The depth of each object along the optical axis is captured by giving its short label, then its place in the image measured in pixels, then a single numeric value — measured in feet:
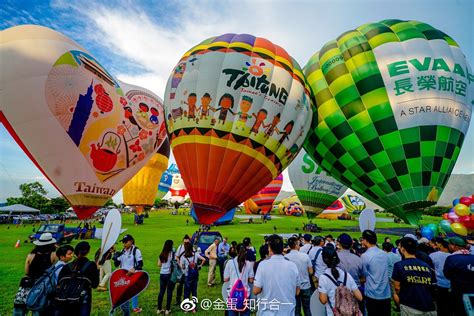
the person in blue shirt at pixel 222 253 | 27.58
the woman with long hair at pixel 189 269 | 19.47
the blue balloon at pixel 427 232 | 44.09
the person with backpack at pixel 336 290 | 9.96
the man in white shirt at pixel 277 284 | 10.69
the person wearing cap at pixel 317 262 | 16.24
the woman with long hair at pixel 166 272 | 18.53
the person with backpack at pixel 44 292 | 11.28
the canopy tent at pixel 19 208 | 117.70
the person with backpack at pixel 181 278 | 19.28
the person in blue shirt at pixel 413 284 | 11.11
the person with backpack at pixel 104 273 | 23.86
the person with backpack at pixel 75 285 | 11.30
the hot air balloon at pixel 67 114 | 32.81
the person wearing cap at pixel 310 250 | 17.01
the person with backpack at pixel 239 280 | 13.50
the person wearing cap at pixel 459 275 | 12.22
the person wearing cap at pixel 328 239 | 27.70
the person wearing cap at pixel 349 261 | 13.43
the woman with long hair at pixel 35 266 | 12.72
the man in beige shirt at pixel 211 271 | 25.01
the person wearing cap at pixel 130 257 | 17.58
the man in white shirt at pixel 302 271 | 14.92
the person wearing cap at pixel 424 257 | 14.96
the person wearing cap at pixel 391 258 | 17.21
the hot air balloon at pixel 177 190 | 193.88
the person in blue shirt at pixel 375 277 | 13.66
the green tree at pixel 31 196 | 182.53
